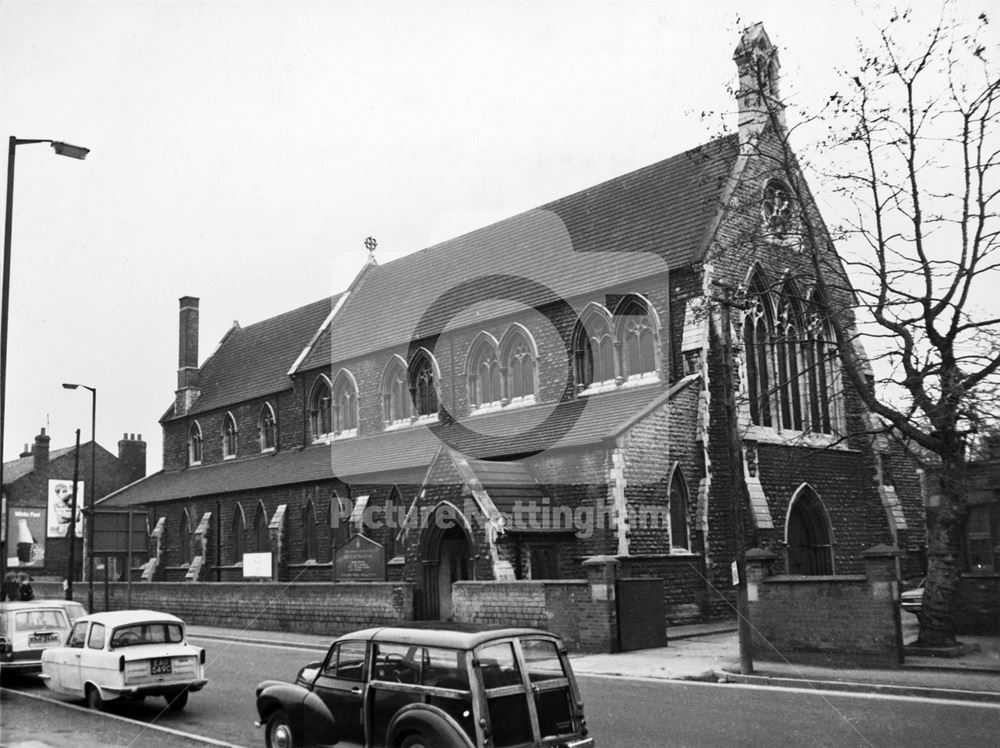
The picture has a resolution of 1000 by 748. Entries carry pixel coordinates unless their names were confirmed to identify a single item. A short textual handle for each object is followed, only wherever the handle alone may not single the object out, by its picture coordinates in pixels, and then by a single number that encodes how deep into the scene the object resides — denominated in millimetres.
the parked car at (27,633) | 16547
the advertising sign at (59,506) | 57184
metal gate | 19641
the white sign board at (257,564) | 35000
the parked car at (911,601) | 21098
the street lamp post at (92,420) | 31562
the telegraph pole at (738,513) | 15820
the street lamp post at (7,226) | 14781
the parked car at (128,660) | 13430
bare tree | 16656
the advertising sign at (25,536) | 54719
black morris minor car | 8188
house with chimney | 55438
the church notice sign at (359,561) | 25953
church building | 23641
